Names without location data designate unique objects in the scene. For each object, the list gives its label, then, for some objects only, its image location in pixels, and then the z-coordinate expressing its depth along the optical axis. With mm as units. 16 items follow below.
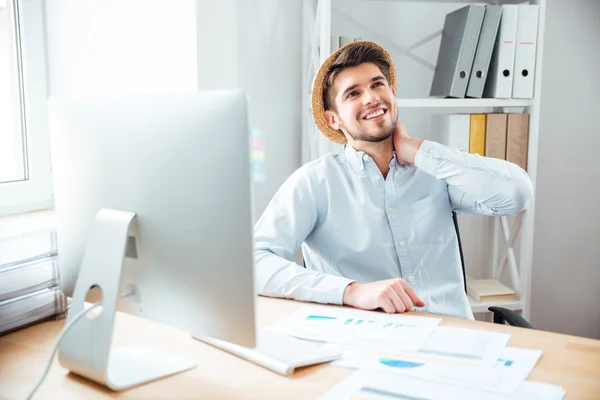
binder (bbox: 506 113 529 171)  2393
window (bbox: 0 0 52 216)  1892
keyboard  1051
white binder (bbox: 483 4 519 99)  2281
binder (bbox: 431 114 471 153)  2359
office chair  1461
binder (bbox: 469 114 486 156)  2357
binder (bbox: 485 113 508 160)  2369
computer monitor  892
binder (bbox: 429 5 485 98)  2268
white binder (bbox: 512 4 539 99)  2295
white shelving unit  2305
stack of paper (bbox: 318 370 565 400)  934
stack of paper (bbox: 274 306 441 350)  1178
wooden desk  980
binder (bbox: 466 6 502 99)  2271
